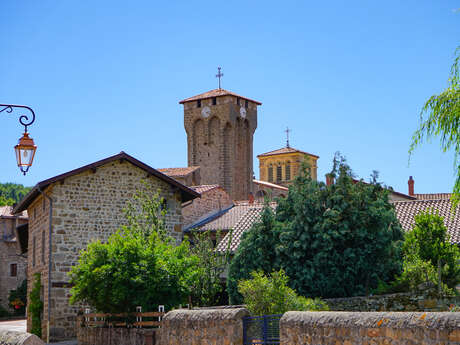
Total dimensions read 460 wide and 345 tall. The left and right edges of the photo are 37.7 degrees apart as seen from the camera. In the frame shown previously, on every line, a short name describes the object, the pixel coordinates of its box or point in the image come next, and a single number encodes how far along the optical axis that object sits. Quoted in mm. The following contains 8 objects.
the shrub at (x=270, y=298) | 15328
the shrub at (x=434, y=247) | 21203
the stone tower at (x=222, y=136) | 67312
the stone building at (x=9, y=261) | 47062
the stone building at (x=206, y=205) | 34375
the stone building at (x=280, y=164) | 95375
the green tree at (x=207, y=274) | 21078
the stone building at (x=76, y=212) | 22641
